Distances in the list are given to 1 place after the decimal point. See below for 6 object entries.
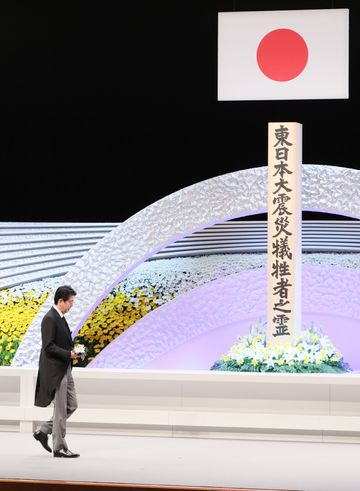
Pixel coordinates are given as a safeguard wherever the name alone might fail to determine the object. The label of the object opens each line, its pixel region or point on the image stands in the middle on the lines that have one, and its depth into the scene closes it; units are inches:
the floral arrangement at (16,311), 719.5
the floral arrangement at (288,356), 610.9
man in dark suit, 509.4
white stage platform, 587.5
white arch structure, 666.0
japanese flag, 617.5
